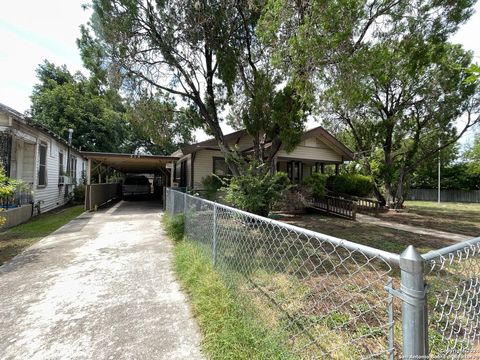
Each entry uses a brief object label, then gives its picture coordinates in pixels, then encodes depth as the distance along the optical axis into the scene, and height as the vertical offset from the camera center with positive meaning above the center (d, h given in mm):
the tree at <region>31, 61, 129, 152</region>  20875 +6038
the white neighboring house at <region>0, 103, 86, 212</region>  8359 +868
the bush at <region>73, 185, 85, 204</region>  15012 -1036
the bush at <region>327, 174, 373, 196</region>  13867 +145
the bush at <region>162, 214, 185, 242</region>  6023 -1173
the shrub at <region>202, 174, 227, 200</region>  11516 -153
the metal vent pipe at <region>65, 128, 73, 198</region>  14847 +303
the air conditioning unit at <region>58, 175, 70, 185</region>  13506 -129
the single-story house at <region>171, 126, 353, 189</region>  12125 +1459
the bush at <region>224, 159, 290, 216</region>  7203 -219
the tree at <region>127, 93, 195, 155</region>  9812 +2732
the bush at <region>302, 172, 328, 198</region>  12000 -24
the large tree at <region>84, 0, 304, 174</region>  7469 +4441
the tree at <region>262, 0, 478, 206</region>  5043 +3591
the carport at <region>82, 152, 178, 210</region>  11320 +913
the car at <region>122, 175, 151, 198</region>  17953 -470
